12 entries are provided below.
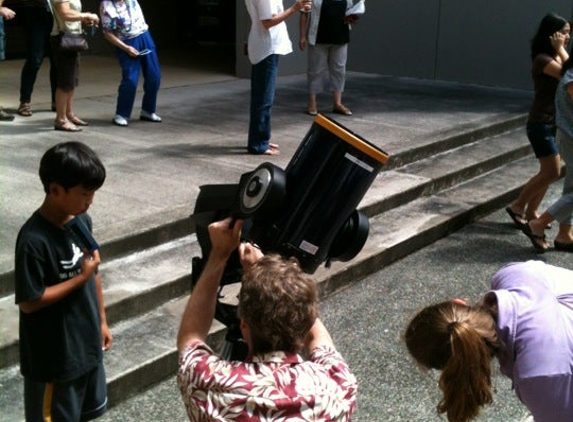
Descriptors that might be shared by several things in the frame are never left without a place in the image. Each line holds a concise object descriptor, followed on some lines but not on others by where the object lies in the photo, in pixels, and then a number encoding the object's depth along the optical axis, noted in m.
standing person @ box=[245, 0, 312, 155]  6.61
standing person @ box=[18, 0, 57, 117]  7.29
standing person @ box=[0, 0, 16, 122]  6.34
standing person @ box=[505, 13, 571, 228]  6.07
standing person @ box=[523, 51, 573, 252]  5.61
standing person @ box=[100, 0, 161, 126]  7.26
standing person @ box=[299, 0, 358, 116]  8.39
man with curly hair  1.89
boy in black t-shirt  2.64
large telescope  2.33
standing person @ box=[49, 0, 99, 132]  6.86
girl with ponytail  2.18
